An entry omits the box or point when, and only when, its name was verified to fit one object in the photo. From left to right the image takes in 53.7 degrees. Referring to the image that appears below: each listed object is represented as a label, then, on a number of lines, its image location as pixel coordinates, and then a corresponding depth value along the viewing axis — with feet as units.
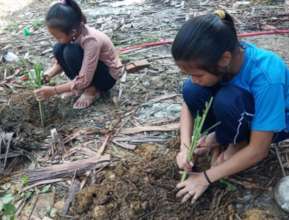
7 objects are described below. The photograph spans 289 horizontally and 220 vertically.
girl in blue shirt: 3.93
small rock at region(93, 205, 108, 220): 4.72
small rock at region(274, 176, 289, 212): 4.58
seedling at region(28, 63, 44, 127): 6.84
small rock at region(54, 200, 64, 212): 5.09
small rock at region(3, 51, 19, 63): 9.30
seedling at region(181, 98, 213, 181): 4.57
